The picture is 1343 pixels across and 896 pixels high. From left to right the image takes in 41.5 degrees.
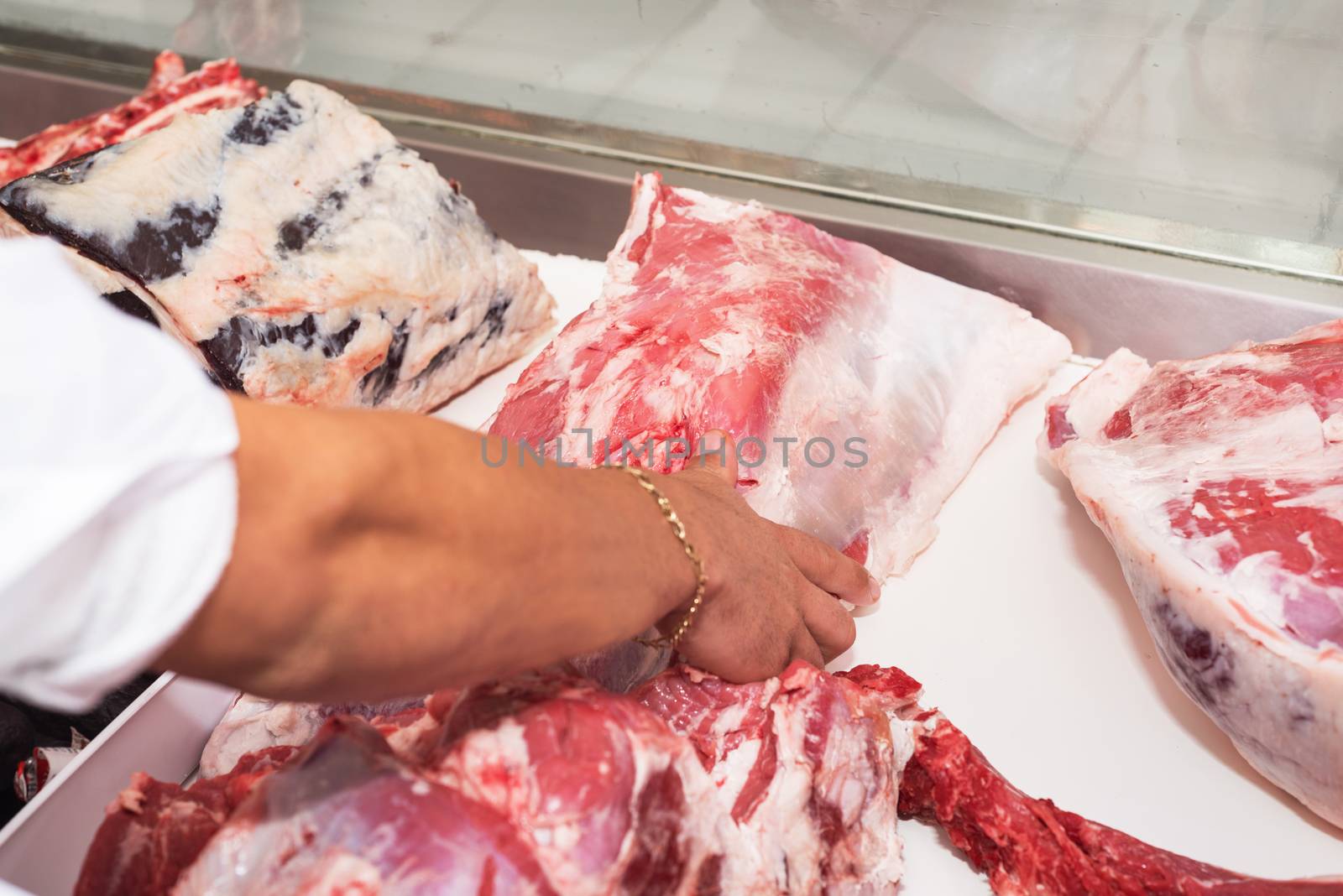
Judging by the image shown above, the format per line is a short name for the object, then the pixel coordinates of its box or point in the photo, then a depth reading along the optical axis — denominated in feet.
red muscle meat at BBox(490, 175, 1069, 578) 3.15
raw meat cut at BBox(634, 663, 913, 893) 2.71
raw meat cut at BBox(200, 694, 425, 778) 2.94
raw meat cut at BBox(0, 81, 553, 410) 3.27
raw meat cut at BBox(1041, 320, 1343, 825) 2.82
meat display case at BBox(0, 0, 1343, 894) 2.96
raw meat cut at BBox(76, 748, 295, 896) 2.60
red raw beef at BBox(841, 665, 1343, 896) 2.78
